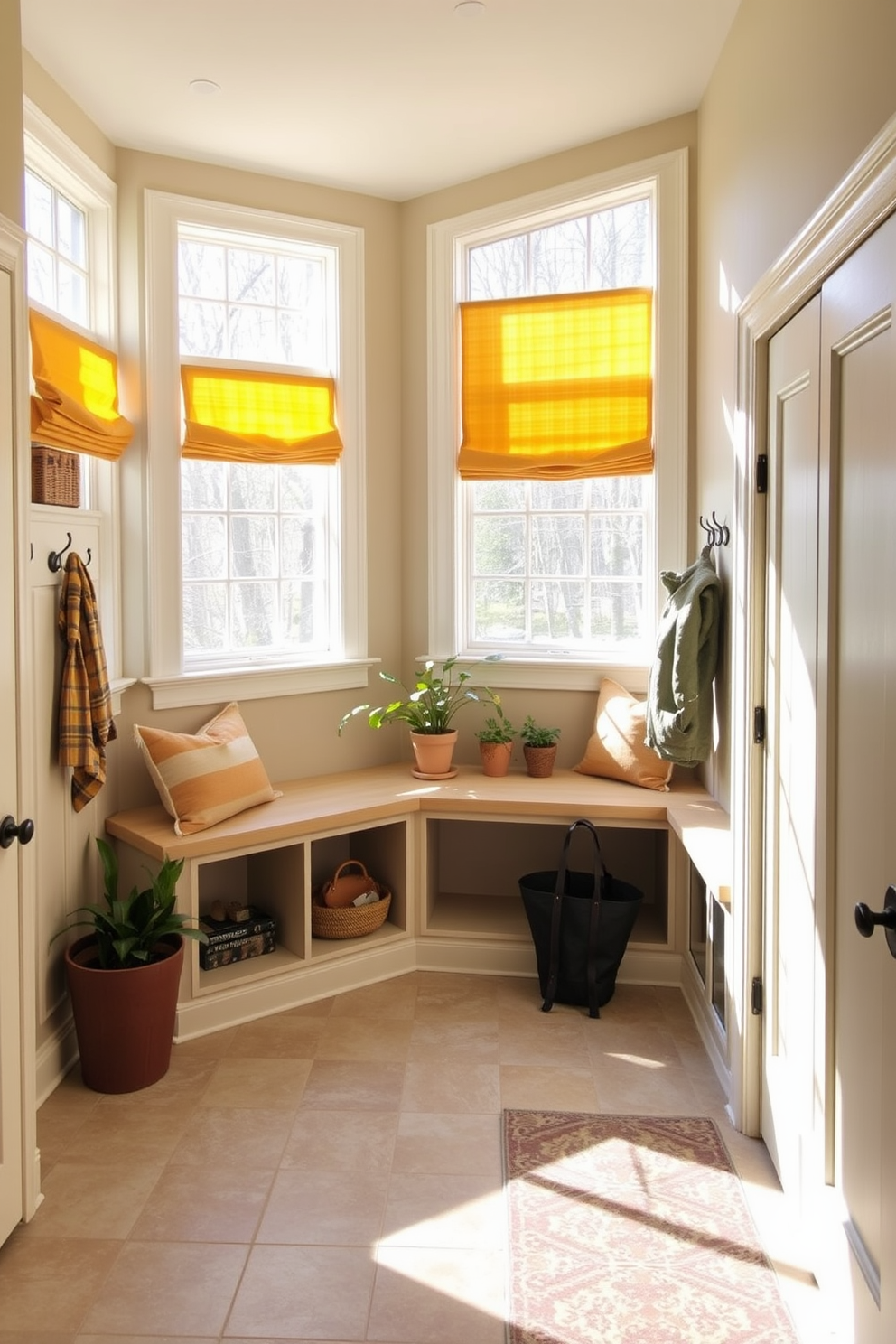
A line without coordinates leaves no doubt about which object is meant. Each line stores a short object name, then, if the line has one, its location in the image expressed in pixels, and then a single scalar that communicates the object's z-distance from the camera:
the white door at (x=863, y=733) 1.74
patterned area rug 2.22
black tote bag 3.67
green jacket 3.44
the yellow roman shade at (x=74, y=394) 3.38
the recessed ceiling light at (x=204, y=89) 3.56
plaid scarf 3.31
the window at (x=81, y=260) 3.56
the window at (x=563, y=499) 4.16
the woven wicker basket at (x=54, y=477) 3.28
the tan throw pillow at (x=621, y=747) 4.11
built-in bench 3.69
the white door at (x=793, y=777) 2.36
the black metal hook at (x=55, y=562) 3.30
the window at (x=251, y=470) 4.11
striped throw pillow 3.72
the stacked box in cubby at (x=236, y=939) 3.79
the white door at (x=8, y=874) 2.45
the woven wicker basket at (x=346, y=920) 4.04
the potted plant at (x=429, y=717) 4.35
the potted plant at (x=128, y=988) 3.16
